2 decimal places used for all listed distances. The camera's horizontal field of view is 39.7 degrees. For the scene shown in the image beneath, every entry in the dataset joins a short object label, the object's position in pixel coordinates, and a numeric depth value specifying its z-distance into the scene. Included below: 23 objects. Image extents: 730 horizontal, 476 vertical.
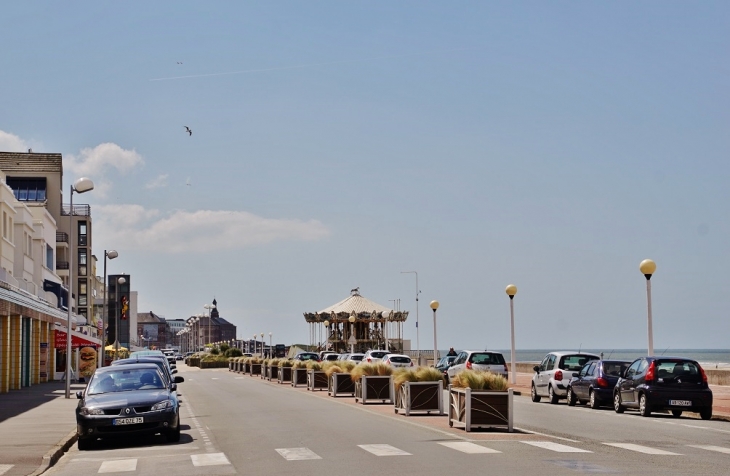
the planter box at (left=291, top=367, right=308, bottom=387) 44.78
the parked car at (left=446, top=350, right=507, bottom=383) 37.59
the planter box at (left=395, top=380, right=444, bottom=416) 24.17
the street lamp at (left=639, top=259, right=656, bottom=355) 30.67
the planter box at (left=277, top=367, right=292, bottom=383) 49.62
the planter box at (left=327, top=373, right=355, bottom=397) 34.88
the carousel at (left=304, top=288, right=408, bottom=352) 78.19
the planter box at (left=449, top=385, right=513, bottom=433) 19.22
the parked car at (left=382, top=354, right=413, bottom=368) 46.00
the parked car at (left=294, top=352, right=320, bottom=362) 63.12
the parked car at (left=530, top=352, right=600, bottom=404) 31.11
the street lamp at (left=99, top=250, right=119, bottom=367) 51.50
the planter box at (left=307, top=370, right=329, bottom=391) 40.75
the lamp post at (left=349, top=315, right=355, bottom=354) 73.69
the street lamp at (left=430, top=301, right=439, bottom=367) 54.75
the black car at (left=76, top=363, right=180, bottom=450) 18.02
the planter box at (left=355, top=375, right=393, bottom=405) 30.33
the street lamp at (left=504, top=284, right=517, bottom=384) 43.81
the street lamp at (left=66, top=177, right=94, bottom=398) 33.69
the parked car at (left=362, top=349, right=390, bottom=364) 51.66
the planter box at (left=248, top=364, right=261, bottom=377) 62.99
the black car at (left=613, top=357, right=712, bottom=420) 24.39
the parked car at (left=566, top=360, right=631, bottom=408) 28.31
